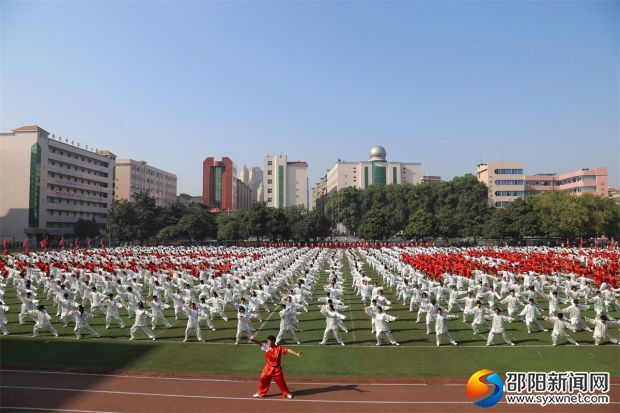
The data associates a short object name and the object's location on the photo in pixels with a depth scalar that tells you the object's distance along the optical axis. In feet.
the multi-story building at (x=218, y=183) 447.83
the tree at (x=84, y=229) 221.25
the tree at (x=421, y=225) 197.77
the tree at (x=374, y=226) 201.05
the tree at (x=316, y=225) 208.73
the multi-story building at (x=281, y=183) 371.15
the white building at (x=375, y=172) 361.92
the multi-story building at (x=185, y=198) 411.75
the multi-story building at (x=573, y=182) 277.85
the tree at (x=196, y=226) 214.07
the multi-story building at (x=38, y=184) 205.05
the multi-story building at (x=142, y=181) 322.14
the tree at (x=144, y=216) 213.05
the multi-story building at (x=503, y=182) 283.18
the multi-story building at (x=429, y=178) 455.13
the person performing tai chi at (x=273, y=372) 29.91
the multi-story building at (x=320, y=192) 445.62
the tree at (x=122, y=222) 208.64
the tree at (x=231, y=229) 207.82
